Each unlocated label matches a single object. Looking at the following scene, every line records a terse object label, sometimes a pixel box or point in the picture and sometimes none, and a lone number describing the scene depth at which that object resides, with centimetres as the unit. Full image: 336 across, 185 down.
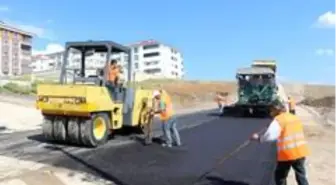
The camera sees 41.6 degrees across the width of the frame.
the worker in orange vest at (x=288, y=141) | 638
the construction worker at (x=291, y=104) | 2448
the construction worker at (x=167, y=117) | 1094
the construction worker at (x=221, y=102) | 2693
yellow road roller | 1021
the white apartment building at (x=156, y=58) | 10481
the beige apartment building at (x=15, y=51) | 8356
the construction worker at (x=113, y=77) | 1112
